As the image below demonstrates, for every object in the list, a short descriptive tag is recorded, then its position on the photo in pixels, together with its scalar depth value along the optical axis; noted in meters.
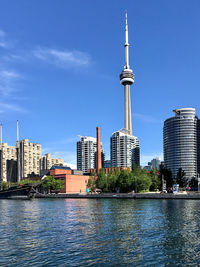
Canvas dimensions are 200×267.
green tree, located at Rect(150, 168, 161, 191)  189.48
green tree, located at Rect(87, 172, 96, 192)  196.90
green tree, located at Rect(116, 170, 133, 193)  168.52
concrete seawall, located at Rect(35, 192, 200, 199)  125.31
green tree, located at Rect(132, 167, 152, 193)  165.50
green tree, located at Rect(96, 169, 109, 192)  183.49
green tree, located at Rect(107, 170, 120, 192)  179.38
